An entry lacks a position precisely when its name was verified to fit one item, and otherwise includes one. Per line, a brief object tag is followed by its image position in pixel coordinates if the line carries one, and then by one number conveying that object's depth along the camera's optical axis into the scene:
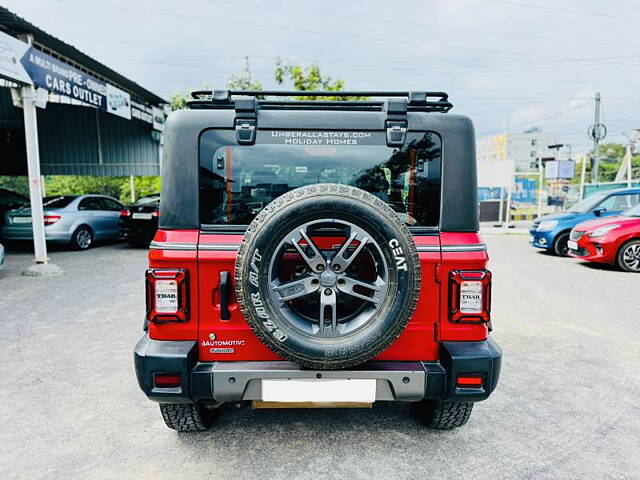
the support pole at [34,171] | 8.06
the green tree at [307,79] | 18.12
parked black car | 10.95
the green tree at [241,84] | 23.06
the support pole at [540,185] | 17.47
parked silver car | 10.48
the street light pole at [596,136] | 25.95
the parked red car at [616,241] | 8.55
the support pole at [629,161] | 17.16
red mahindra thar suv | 2.24
